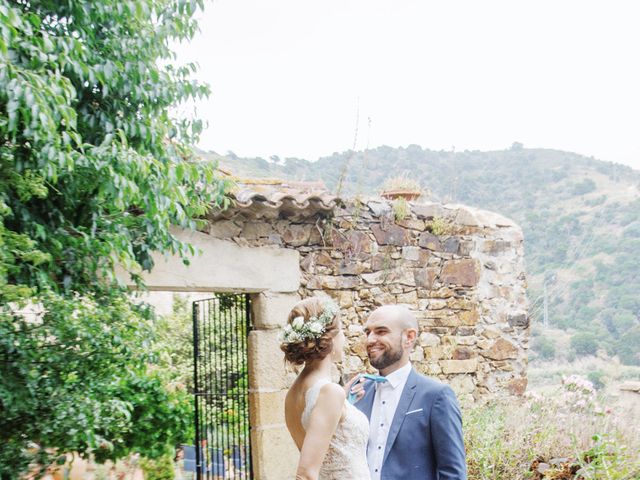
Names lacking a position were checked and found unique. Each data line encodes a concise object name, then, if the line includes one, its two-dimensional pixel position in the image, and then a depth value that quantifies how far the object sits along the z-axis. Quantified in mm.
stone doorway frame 5238
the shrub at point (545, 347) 13742
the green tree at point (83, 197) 3391
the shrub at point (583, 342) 13492
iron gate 5852
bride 2355
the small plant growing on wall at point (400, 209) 6043
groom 2643
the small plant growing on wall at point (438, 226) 6200
